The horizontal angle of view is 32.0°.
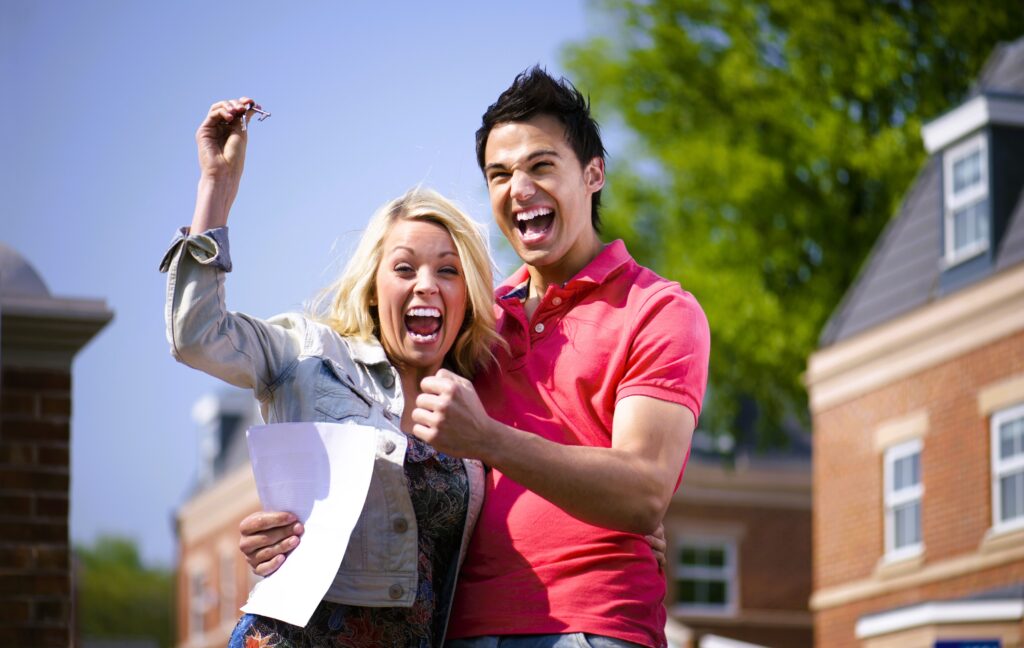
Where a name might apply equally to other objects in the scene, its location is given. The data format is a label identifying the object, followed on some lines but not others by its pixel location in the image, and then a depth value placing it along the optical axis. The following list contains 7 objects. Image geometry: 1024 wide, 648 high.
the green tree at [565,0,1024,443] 26.50
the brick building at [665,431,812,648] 33.56
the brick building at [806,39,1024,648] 19.81
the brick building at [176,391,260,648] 42.56
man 4.06
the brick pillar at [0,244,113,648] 7.14
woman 4.32
